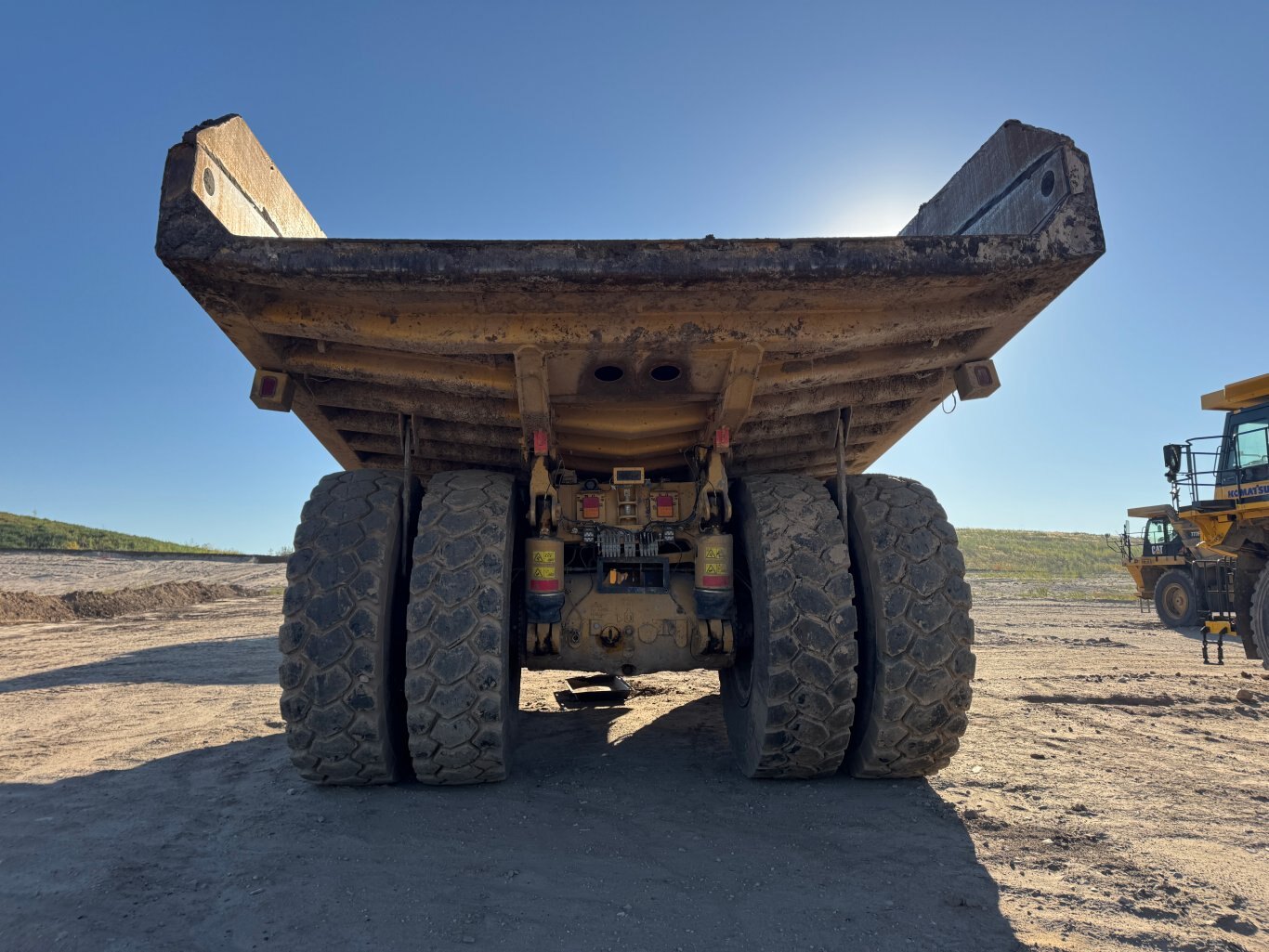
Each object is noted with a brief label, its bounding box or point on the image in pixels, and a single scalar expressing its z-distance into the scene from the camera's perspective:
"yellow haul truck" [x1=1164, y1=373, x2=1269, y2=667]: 8.40
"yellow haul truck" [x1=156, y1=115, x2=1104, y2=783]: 2.83
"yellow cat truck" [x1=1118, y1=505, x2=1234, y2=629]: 11.96
